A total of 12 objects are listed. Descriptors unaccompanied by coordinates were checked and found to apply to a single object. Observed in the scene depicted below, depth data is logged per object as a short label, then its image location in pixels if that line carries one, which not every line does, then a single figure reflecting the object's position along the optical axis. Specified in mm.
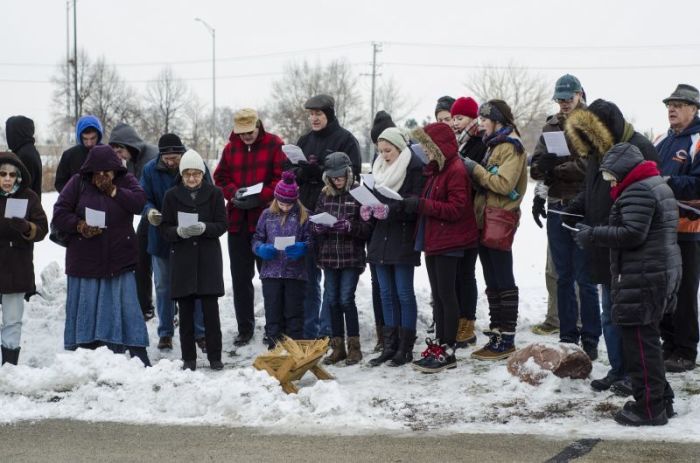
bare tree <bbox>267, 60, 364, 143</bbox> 60031
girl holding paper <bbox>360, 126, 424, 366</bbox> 8039
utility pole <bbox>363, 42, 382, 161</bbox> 57800
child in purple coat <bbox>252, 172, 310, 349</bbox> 8469
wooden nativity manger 7062
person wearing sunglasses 7750
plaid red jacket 9172
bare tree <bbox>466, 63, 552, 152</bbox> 62297
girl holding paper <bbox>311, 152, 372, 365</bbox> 8242
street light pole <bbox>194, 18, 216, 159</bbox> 50812
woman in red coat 7762
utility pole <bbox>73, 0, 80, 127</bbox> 37188
